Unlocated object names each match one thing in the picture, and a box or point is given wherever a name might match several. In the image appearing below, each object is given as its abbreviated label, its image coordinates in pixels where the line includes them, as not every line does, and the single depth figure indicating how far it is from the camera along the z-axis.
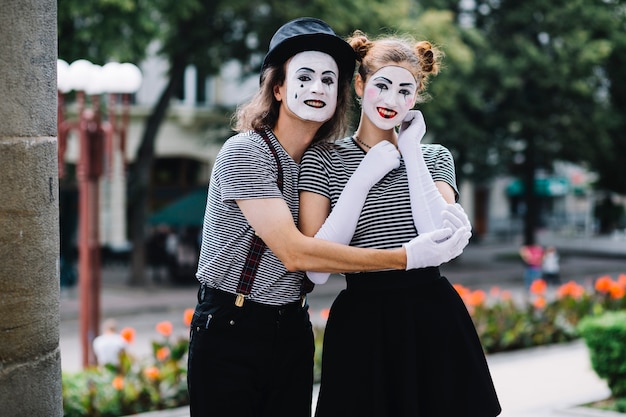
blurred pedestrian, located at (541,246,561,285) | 22.91
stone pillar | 2.50
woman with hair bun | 3.17
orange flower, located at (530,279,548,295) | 12.60
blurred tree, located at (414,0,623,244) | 24.94
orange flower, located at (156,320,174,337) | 8.98
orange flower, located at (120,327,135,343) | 9.04
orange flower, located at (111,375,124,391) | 8.12
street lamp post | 10.59
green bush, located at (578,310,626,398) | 8.09
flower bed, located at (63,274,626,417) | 8.15
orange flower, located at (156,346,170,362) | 8.99
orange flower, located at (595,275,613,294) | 12.75
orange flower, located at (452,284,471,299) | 11.28
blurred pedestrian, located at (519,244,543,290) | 22.33
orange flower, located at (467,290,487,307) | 12.31
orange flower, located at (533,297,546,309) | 12.74
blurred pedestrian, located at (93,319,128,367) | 9.60
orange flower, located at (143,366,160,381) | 8.39
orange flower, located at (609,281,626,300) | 12.63
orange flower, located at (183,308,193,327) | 7.89
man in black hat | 3.08
